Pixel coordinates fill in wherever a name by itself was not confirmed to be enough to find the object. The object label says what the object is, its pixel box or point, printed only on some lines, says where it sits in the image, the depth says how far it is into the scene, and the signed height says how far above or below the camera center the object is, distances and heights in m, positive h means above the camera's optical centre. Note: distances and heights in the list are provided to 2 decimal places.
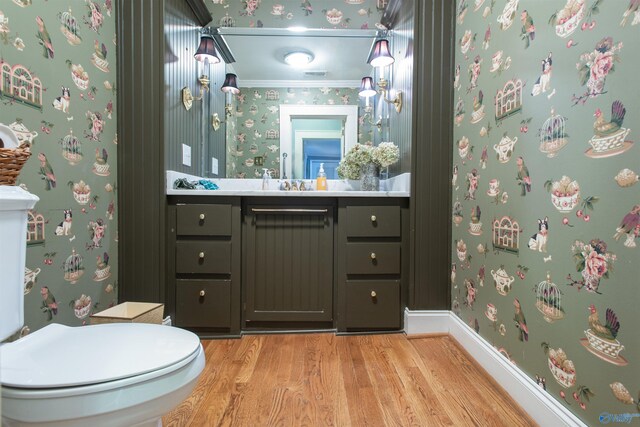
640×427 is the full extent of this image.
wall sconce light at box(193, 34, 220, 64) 2.09 +1.04
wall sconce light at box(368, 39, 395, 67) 2.09 +1.01
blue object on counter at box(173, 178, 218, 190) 1.85 +0.13
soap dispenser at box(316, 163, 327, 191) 2.24 +0.17
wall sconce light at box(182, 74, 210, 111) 2.00 +0.74
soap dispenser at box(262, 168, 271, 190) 2.27 +0.20
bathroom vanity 1.77 -0.31
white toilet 0.63 -0.36
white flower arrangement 2.01 +0.32
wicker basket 0.79 +0.11
